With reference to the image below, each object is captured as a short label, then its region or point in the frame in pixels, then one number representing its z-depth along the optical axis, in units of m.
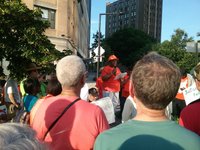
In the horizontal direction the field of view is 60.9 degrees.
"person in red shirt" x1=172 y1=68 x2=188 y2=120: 4.40
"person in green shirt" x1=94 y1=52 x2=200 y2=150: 0.93
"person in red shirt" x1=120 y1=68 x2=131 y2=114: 4.74
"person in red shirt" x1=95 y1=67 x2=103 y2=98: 4.35
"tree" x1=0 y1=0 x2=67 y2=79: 3.33
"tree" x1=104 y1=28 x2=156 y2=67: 34.46
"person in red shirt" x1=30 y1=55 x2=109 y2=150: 1.28
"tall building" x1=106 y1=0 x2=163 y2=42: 68.68
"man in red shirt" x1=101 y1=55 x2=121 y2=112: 4.27
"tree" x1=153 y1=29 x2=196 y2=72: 20.40
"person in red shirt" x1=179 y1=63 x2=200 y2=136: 1.34
